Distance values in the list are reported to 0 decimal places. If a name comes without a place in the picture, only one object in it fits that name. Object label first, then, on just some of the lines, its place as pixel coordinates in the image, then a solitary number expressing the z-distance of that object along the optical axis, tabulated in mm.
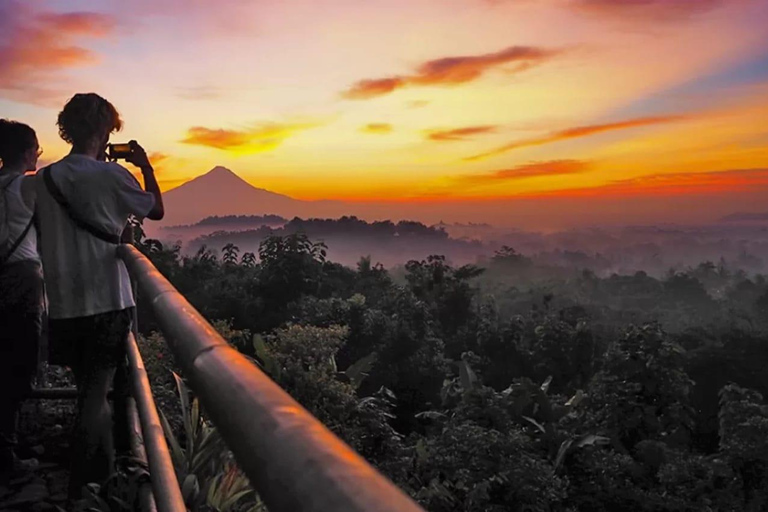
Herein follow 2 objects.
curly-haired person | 2041
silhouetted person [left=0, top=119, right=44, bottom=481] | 2529
